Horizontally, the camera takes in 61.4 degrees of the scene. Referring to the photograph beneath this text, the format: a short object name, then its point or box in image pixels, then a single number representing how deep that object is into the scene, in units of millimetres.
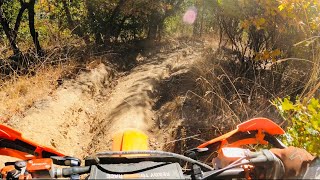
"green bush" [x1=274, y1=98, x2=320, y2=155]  1705
